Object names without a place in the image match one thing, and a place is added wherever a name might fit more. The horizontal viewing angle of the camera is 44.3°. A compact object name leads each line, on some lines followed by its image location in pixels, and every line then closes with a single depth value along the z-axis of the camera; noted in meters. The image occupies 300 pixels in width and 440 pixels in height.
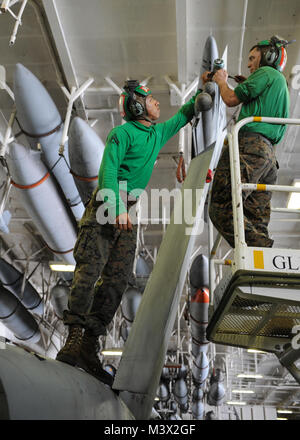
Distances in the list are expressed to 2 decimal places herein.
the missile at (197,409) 19.22
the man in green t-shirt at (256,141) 2.83
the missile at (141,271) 10.01
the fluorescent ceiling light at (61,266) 8.18
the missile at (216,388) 17.95
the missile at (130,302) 9.48
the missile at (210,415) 24.45
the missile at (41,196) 6.25
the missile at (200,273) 9.03
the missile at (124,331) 11.81
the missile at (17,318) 10.12
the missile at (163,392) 18.00
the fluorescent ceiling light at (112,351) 10.01
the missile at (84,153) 5.77
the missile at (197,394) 18.27
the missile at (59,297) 10.36
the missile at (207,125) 3.28
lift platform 2.15
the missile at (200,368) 13.00
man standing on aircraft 2.21
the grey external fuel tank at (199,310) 9.13
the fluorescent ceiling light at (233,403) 21.96
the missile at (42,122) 5.81
